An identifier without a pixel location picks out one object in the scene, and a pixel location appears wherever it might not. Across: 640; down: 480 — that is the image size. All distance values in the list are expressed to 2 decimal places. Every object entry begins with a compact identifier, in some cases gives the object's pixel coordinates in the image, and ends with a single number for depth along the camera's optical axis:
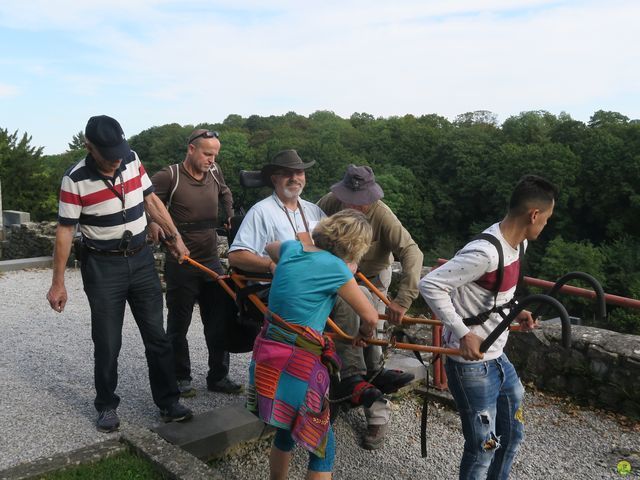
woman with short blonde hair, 2.59
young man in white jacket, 2.60
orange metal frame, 2.79
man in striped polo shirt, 3.44
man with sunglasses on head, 4.27
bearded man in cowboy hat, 3.45
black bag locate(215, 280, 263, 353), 3.91
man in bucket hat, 3.51
